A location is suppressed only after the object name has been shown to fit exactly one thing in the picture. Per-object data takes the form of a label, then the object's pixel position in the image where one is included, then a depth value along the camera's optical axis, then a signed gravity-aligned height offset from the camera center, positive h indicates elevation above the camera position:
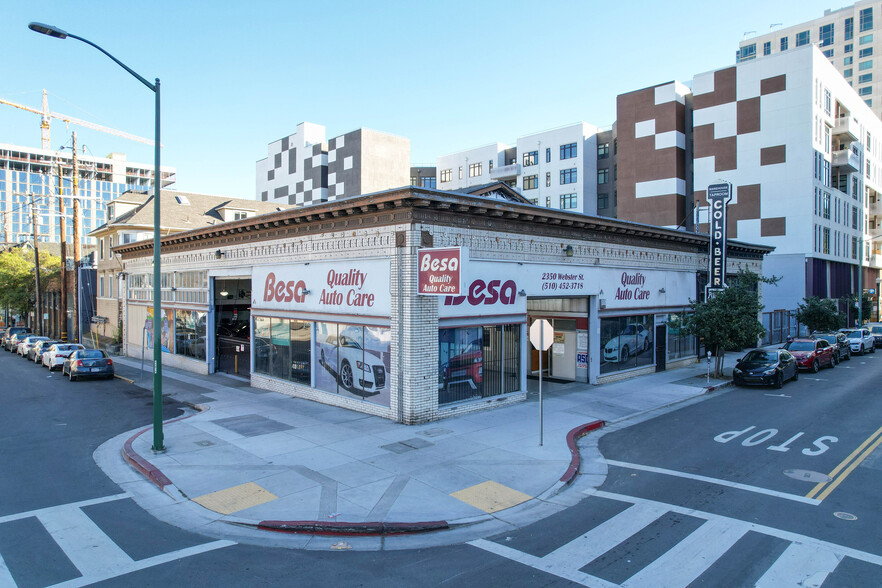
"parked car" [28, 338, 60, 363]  31.89 -3.42
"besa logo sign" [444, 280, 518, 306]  16.07 +0.02
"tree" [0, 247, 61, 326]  50.75 +1.51
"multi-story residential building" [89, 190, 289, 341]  39.03 +5.22
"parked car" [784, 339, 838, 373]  24.91 -2.81
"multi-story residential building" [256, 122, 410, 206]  65.44 +16.71
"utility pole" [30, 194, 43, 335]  42.12 +3.11
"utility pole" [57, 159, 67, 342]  35.81 +0.27
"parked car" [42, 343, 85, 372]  28.16 -3.21
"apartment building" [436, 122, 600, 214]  61.88 +15.35
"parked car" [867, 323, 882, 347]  37.03 -2.62
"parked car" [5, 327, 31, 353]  40.31 -3.61
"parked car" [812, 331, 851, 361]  28.25 -2.65
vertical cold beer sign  27.27 +2.87
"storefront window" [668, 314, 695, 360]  24.69 -2.36
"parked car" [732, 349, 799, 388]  20.91 -2.96
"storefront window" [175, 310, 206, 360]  26.08 -2.02
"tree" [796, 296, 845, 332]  34.94 -1.41
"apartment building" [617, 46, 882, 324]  41.22 +11.41
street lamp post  12.41 -1.20
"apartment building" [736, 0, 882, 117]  81.81 +40.27
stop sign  12.92 -0.99
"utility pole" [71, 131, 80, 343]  35.02 +2.59
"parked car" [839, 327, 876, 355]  33.09 -2.90
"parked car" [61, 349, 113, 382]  24.47 -3.31
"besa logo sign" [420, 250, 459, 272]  13.50 +0.84
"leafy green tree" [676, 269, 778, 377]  22.19 -1.09
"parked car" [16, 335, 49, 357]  34.50 -3.35
